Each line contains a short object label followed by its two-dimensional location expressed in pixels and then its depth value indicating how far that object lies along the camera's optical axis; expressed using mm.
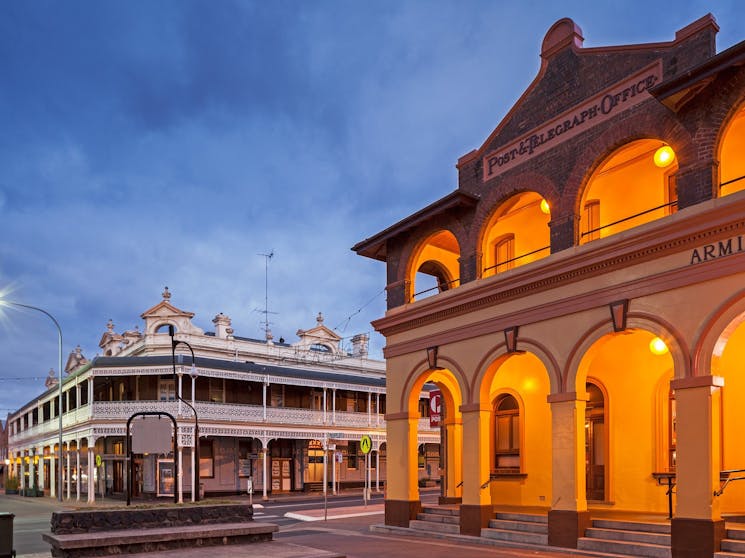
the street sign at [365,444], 24344
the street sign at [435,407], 24094
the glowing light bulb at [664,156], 14948
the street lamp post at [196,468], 18059
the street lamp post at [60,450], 32219
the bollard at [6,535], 12164
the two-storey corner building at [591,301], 12195
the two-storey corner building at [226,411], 35375
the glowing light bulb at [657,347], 15539
